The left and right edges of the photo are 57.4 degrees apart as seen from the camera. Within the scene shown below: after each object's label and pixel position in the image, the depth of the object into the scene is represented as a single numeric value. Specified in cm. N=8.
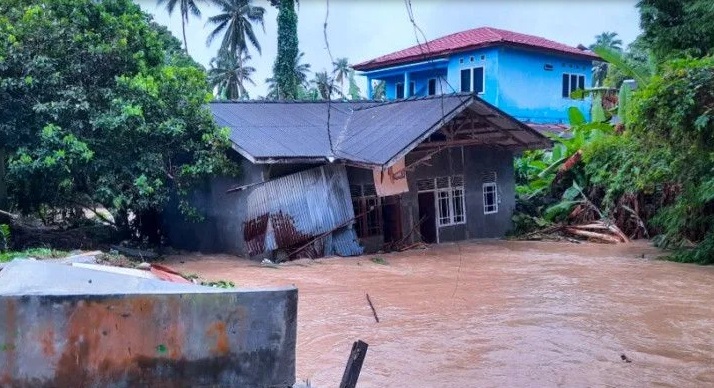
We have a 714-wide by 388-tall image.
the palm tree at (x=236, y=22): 3969
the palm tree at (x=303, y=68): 4476
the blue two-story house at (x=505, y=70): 2670
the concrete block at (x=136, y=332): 335
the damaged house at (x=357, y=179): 1491
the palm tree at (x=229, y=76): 4400
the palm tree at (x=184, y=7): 3775
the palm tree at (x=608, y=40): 5132
